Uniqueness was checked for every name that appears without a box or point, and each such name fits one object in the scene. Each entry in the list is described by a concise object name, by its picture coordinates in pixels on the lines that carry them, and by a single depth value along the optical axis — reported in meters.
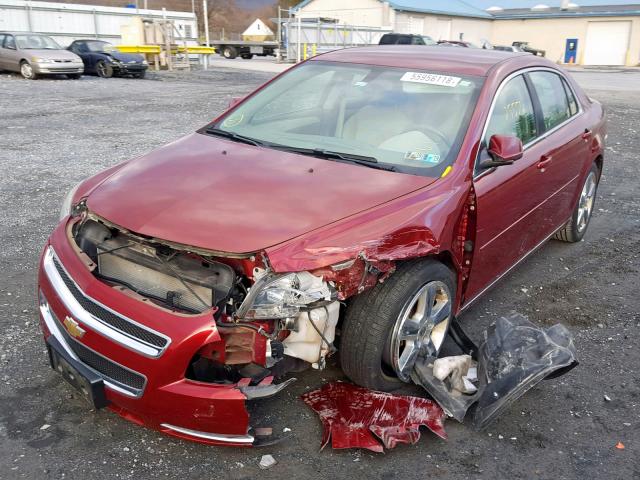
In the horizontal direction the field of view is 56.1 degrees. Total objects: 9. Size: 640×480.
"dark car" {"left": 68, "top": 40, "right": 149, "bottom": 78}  21.20
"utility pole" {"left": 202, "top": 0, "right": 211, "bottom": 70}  28.71
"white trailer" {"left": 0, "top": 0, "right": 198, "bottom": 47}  28.74
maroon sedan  2.55
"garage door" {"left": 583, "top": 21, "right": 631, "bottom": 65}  42.22
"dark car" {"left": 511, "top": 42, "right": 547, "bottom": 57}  38.78
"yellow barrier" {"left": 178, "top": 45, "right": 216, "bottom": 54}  27.28
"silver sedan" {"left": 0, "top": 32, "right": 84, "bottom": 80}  19.02
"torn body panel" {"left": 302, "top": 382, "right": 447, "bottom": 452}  2.81
